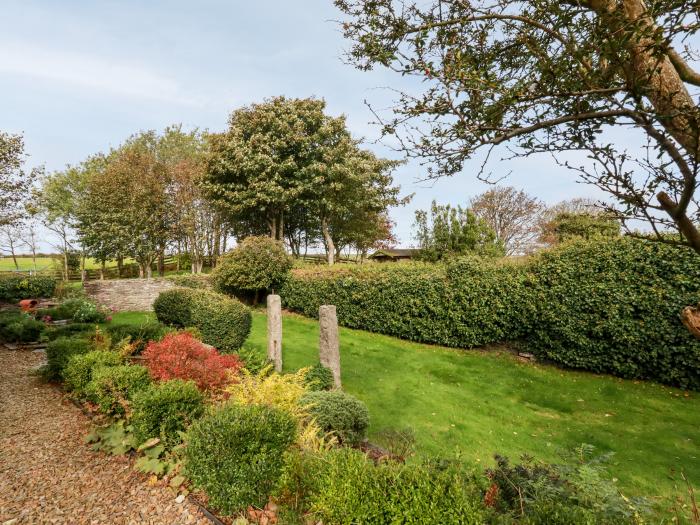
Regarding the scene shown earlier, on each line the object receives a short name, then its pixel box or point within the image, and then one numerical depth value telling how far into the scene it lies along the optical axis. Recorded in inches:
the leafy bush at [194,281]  760.3
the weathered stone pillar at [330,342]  287.8
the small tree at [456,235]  808.3
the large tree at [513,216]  1202.6
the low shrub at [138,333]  315.3
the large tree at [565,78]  80.7
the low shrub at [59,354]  258.8
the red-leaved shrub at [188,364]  212.8
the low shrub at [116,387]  191.8
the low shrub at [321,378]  263.6
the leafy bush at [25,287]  623.2
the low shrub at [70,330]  338.1
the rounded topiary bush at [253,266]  673.0
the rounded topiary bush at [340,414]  188.5
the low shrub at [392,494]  86.9
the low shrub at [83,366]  226.1
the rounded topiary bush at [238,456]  125.6
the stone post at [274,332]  331.6
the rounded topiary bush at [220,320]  355.6
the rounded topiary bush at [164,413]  165.2
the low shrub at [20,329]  369.1
